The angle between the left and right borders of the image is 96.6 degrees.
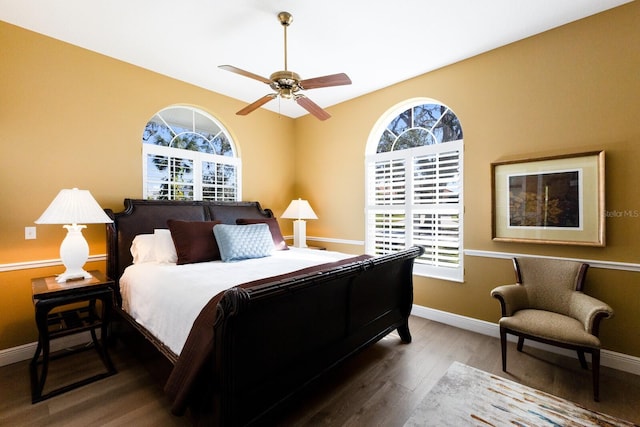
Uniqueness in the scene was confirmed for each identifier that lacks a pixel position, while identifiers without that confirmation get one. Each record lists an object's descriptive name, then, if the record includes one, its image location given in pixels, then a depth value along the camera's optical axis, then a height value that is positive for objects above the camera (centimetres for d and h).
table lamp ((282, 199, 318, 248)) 418 -5
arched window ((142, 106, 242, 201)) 338 +70
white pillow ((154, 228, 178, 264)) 279 -36
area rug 179 -132
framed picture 240 +10
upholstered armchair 203 -80
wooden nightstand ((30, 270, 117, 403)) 205 -87
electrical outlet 254 -18
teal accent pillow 283 -30
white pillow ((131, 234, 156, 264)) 278 -36
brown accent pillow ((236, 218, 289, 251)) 348 -21
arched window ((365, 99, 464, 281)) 325 +32
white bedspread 176 -52
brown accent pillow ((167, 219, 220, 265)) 274 -29
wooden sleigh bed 138 -77
